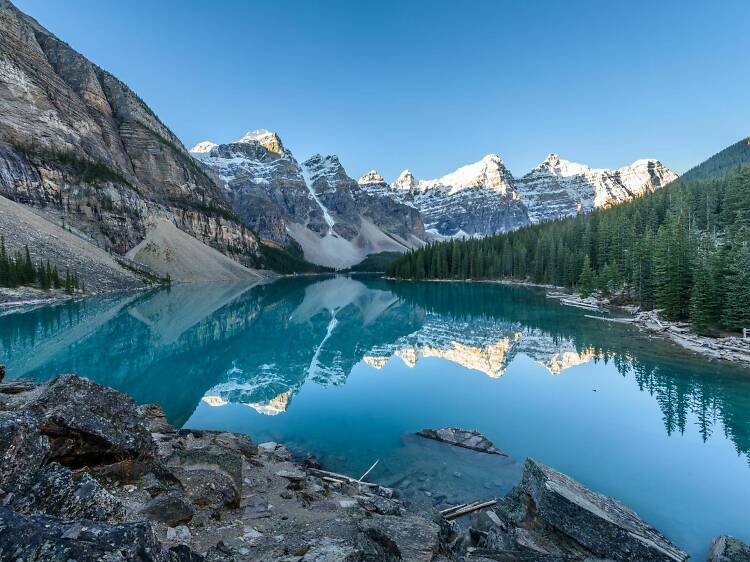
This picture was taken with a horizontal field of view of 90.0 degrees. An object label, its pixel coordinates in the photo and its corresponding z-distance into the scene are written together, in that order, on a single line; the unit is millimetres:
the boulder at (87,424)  6996
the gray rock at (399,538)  5828
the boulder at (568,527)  7078
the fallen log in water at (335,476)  10695
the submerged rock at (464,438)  13383
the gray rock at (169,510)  6473
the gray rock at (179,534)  6092
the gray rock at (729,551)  7305
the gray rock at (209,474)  7531
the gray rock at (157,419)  12767
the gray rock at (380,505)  8773
